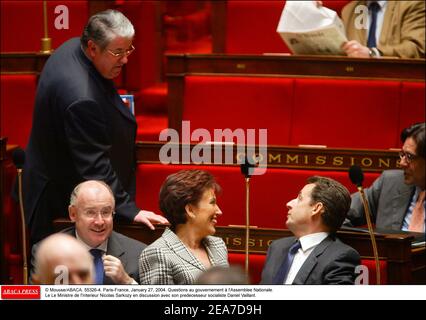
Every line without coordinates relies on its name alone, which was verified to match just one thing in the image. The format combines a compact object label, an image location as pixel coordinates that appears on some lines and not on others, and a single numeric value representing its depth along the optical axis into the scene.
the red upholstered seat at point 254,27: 19.69
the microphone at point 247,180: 17.09
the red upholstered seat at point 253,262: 17.37
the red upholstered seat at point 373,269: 17.26
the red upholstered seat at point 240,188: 18.03
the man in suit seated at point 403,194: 17.89
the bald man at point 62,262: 16.26
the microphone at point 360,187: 17.11
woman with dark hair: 16.94
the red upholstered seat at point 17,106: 18.90
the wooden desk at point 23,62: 18.87
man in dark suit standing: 17.39
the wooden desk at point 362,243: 17.25
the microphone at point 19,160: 17.17
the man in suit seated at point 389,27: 19.09
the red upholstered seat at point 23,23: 19.62
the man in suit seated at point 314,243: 16.97
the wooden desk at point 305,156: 18.01
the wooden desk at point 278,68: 18.73
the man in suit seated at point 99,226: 17.02
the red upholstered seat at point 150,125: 19.00
